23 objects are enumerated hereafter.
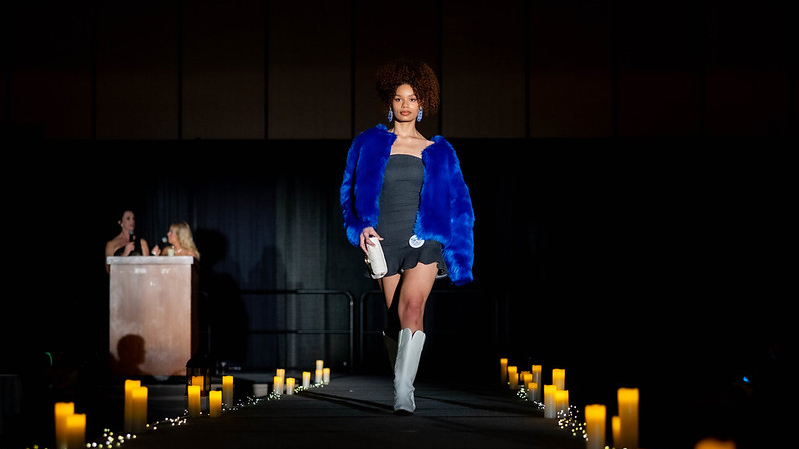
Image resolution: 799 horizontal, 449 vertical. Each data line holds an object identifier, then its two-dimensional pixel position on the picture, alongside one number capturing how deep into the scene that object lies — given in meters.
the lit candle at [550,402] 4.21
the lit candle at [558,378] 5.29
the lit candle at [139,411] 3.81
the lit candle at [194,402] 4.45
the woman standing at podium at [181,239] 8.86
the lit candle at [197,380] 4.66
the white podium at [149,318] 7.67
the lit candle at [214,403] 4.40
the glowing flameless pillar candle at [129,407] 3.83
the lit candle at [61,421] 3.20
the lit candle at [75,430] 3.20
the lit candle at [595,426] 3.20
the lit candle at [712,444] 2.12
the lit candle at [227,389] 5.20
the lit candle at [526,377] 5.90
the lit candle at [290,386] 5.99
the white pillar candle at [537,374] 5.77
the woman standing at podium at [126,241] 9.23
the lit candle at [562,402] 4.25
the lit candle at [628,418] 3.28
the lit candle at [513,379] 6.23
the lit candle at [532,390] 5.21
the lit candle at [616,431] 3.30
